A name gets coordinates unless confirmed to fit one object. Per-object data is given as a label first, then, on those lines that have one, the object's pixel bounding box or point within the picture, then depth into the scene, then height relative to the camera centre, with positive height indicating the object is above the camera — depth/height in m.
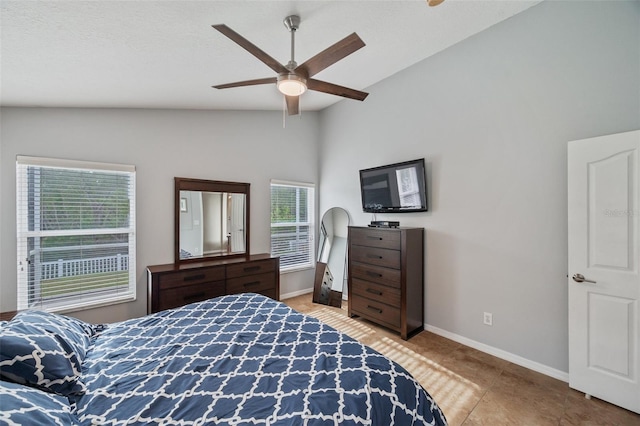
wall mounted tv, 3.12 +0.31
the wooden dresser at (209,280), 2.79 -0.79
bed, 0.99 -0.76
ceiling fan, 1.60 +1.00
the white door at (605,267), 1.81 -0.41
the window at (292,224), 4.22 -0.20
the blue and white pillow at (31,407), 0.80 -0.64
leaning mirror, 4.01 -0.73
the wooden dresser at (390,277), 2.91 -0.77
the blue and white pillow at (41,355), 1.08 -0.62
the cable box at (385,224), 3.21 -0.15
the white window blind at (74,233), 2.46 -0.20
